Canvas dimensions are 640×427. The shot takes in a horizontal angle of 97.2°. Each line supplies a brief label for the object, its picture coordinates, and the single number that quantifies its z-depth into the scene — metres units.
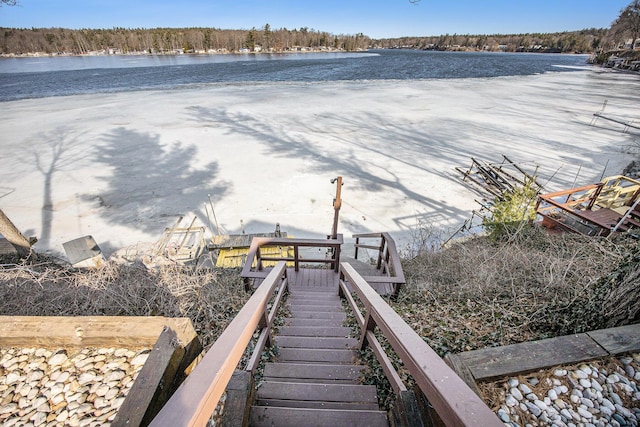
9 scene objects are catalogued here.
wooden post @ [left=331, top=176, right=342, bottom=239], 7.03
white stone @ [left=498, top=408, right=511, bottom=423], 2.09
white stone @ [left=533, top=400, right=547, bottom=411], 2.16
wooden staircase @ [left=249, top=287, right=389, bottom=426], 1.94
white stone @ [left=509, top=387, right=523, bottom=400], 2.24
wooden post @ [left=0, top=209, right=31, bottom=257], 7.15
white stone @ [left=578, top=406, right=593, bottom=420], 2.11
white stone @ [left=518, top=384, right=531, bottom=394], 2.27
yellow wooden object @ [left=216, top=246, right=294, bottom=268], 9.23
